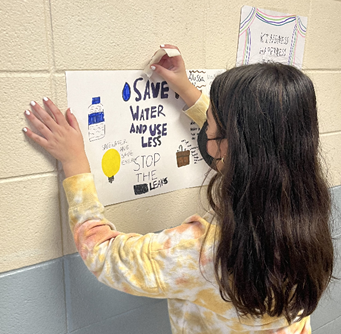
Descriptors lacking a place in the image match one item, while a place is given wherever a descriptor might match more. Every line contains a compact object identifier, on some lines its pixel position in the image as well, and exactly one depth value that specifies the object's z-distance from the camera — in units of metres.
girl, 0.70
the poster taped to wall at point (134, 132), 0.90
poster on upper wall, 1.15
